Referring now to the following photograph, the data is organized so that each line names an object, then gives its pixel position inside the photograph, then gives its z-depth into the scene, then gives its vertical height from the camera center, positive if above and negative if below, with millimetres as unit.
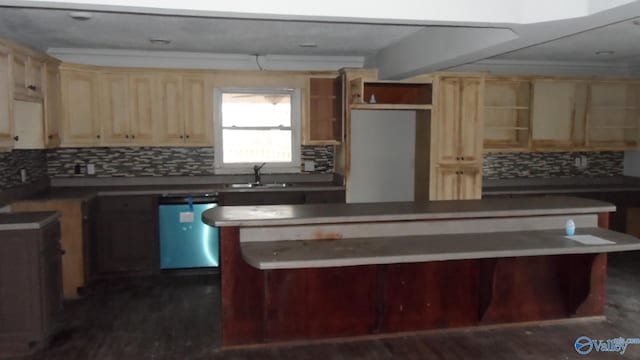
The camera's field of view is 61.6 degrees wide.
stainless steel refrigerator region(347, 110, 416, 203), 6141 -123
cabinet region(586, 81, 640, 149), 6441 +369
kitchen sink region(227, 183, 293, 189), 5719 -444
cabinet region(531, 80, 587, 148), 6312 +376
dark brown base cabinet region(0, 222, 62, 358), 3605 -1002
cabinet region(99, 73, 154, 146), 5543 +366
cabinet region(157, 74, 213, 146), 5668 +364
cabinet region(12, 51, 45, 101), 4239 +561
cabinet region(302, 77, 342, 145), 5949 +349
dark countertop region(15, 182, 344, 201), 5169 -467
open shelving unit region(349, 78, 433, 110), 5633 +535
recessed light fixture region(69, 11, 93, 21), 3862 +944
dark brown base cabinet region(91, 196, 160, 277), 5312 -903
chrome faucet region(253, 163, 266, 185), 5957 -336
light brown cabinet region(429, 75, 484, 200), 5895 +74
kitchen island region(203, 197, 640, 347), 3559 -901
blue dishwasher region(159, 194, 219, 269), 5391 -909
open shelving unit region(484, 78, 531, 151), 6289 +363
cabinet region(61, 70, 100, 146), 5363 +359
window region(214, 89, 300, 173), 5977 +150
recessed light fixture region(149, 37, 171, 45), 5010 +978
